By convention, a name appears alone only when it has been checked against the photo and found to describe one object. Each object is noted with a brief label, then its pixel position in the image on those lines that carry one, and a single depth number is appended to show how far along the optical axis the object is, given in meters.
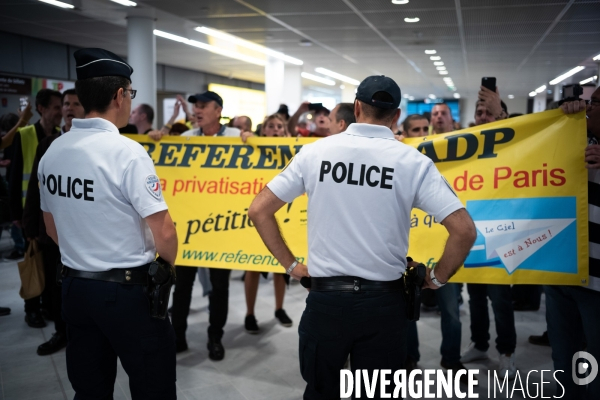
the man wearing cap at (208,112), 4.38
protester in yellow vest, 4.75
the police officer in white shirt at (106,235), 2.10
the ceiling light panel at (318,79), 17.15
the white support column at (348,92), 20.40
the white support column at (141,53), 8.47
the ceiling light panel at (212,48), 10.11
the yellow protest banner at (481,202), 3.03
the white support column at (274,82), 13.53
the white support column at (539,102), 25.53
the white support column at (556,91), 19.02
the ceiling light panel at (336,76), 15.76
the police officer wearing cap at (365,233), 2.07
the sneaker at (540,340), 4.57
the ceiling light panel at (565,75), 14.07
